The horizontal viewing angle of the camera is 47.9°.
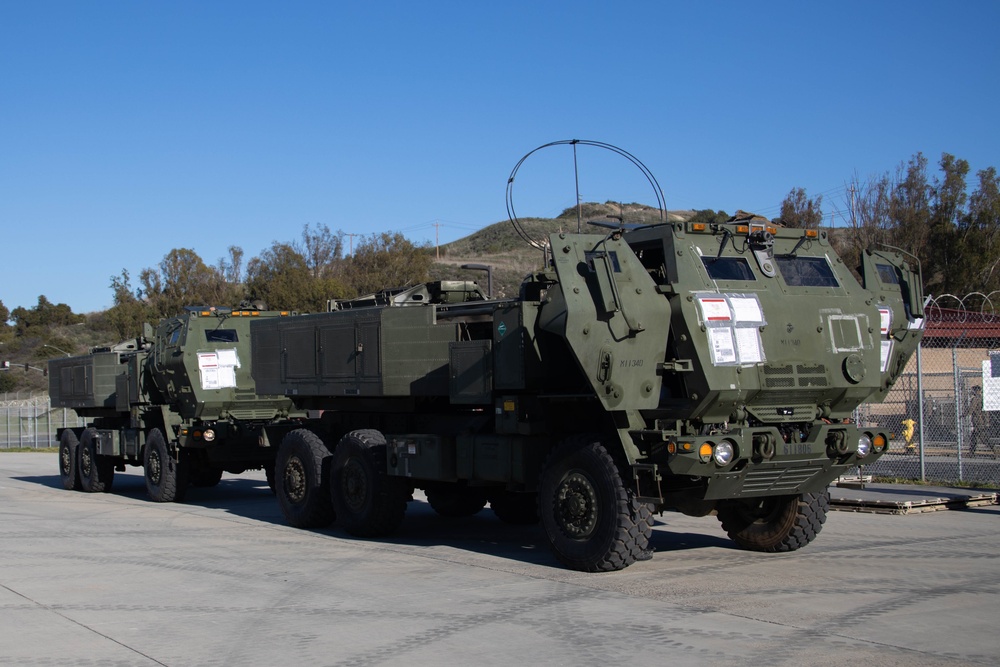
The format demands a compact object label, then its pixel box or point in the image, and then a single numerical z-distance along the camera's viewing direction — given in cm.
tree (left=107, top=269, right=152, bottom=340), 4706
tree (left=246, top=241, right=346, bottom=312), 3762
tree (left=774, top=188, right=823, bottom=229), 4259
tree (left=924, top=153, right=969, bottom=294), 4134
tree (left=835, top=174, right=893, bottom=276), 4134
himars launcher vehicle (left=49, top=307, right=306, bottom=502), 1686
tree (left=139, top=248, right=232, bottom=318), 4812
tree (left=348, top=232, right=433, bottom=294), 4062
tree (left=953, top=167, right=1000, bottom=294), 4044
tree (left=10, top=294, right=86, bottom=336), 8956
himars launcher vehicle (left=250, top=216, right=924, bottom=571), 943
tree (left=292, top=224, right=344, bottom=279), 4269
